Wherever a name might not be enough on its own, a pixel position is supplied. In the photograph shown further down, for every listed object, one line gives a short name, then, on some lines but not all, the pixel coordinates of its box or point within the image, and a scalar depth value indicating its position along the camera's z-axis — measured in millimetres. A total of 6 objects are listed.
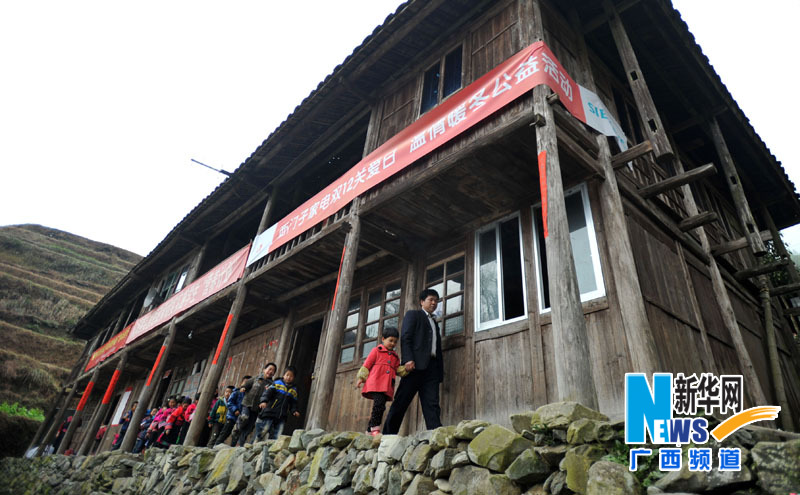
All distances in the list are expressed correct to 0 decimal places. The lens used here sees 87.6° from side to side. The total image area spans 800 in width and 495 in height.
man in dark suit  4754
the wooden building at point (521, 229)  4828
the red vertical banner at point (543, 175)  3988
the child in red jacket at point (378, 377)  4906
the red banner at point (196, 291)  9844
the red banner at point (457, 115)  5078
